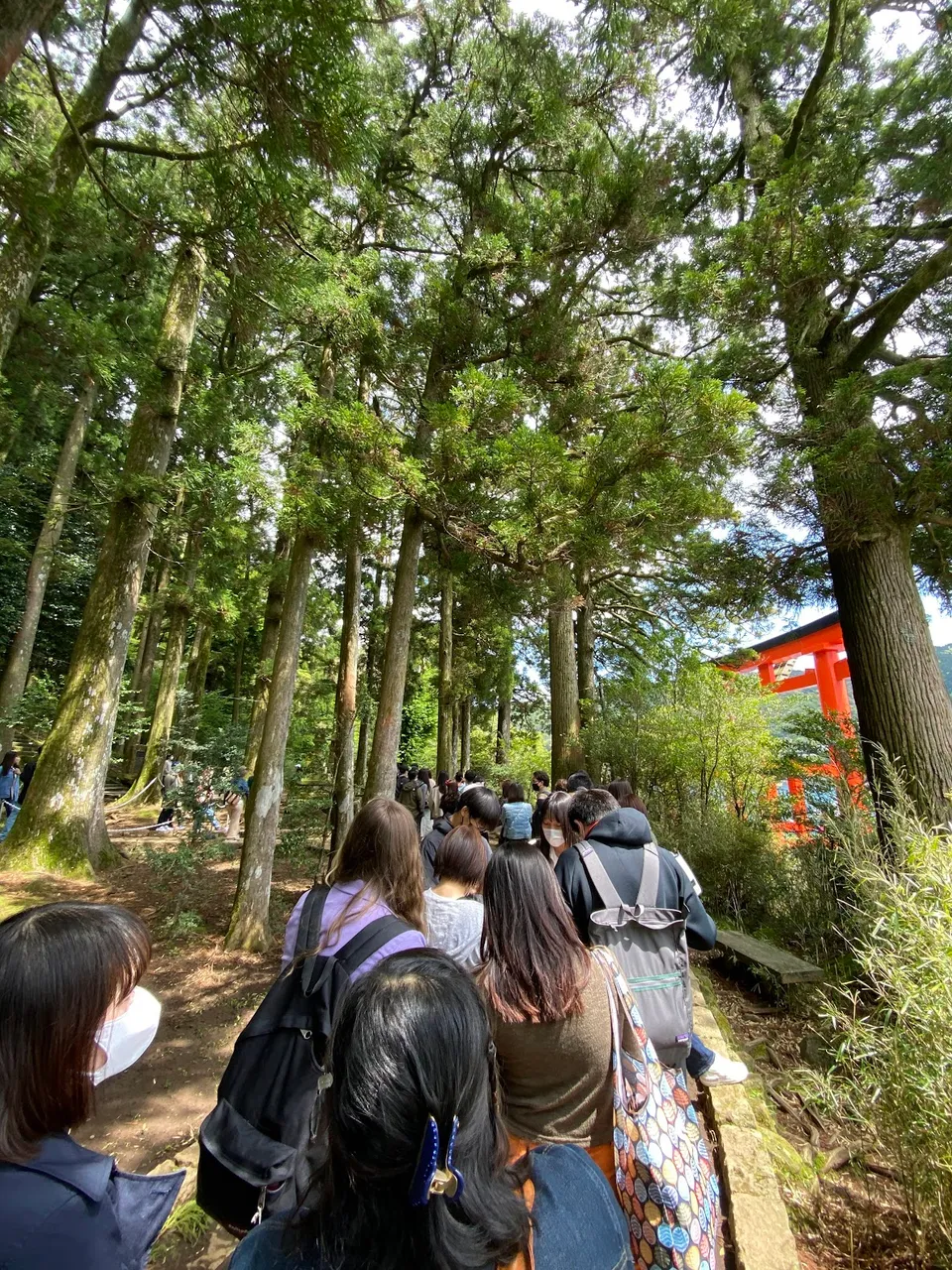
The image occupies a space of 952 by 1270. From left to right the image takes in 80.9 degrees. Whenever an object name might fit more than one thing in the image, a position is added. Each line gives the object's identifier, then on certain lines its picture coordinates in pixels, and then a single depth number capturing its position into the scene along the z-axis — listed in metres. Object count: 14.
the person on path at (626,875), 2.34
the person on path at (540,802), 5.40
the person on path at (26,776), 10.58
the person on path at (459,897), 2.32
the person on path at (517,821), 5.60
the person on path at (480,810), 3.52
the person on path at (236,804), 8.14
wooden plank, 3.84
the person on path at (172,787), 7.11
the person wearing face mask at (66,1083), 0.90
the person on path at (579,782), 4.77
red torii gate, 11.18
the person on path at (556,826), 3.57
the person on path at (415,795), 8.94
